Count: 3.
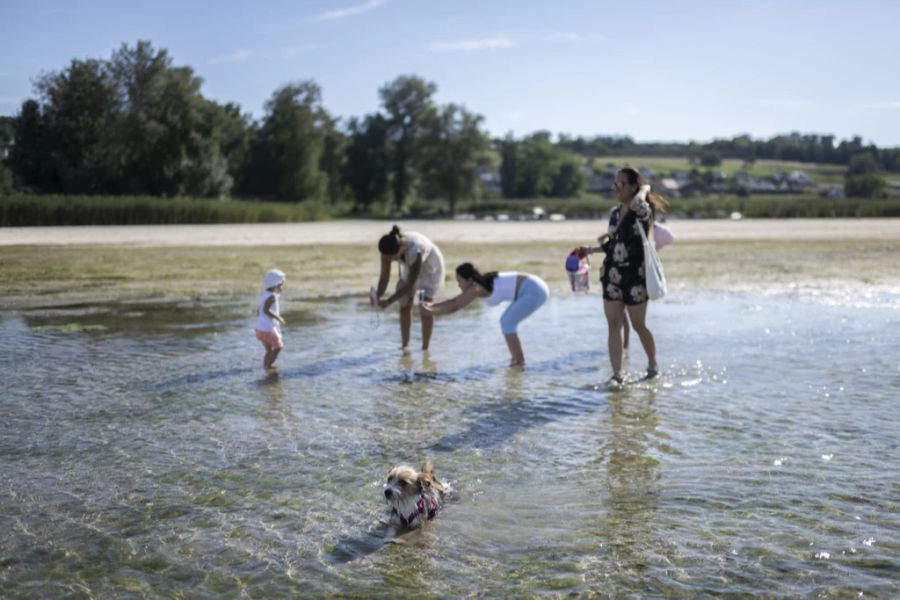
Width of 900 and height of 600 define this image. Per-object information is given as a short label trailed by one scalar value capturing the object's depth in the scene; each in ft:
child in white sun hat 32.63
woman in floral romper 29.66
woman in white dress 35.91
